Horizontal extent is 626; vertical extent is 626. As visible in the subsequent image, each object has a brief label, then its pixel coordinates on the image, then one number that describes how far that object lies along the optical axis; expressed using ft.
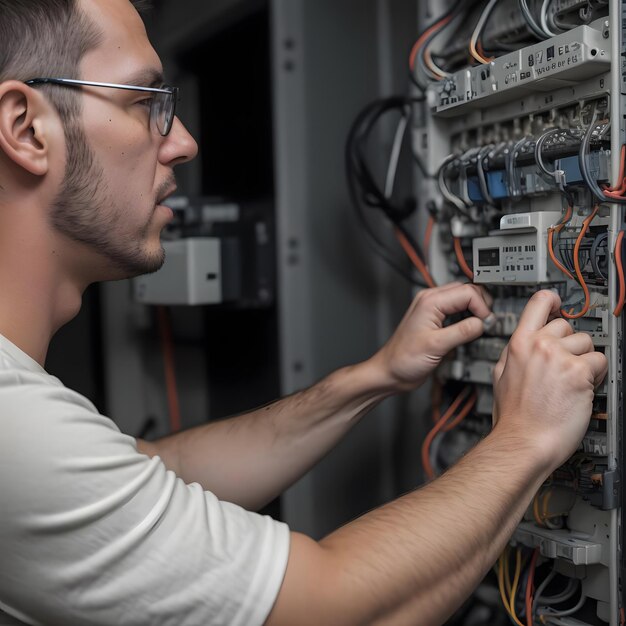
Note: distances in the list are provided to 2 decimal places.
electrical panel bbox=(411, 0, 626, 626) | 3.33
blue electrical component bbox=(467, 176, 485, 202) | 4.02
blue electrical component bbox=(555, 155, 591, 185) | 3.38
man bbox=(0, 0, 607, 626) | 2.64
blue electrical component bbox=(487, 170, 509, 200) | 3.83
